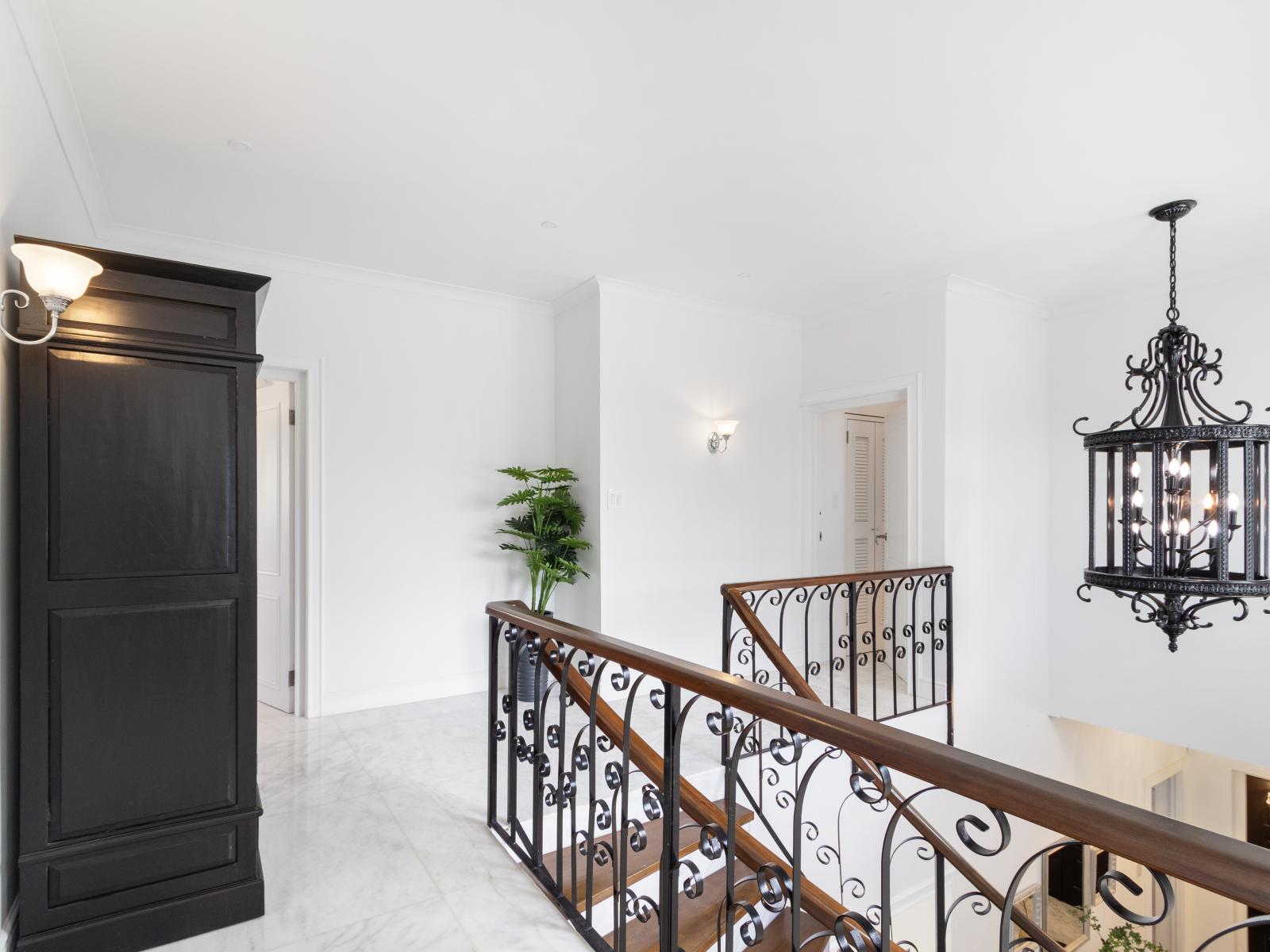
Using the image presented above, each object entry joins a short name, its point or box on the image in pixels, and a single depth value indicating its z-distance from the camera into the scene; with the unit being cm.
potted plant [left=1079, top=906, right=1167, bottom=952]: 472
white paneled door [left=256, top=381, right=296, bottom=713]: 419
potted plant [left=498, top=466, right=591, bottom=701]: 436
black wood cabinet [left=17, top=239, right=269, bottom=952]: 190
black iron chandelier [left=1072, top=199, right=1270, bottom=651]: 262
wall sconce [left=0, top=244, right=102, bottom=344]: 173
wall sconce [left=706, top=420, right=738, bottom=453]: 494
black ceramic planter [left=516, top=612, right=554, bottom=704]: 410
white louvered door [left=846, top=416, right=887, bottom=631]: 571
